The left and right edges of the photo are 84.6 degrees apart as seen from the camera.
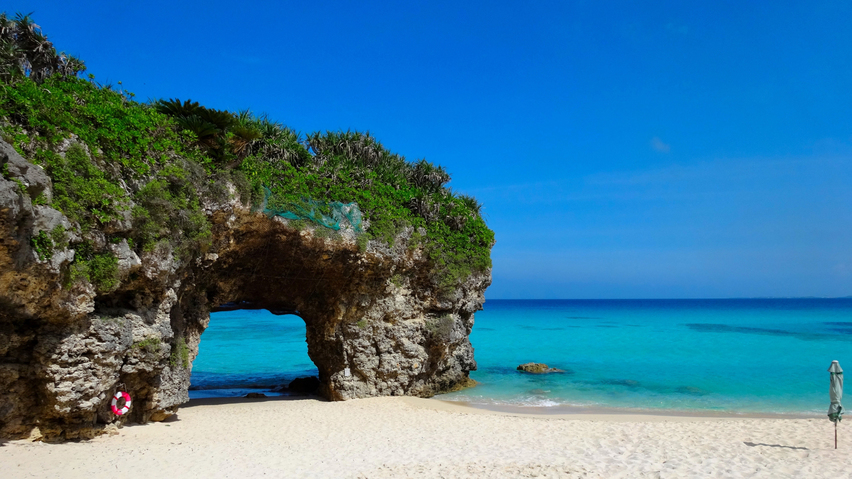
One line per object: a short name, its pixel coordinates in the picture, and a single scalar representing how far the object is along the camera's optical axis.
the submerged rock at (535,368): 23.52
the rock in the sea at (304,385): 18.28
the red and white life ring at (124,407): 9.87
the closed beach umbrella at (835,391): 9.73
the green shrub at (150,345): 10.09
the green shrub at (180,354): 11.77
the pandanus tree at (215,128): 11.89
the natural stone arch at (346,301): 13.76
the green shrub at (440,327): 16.78
